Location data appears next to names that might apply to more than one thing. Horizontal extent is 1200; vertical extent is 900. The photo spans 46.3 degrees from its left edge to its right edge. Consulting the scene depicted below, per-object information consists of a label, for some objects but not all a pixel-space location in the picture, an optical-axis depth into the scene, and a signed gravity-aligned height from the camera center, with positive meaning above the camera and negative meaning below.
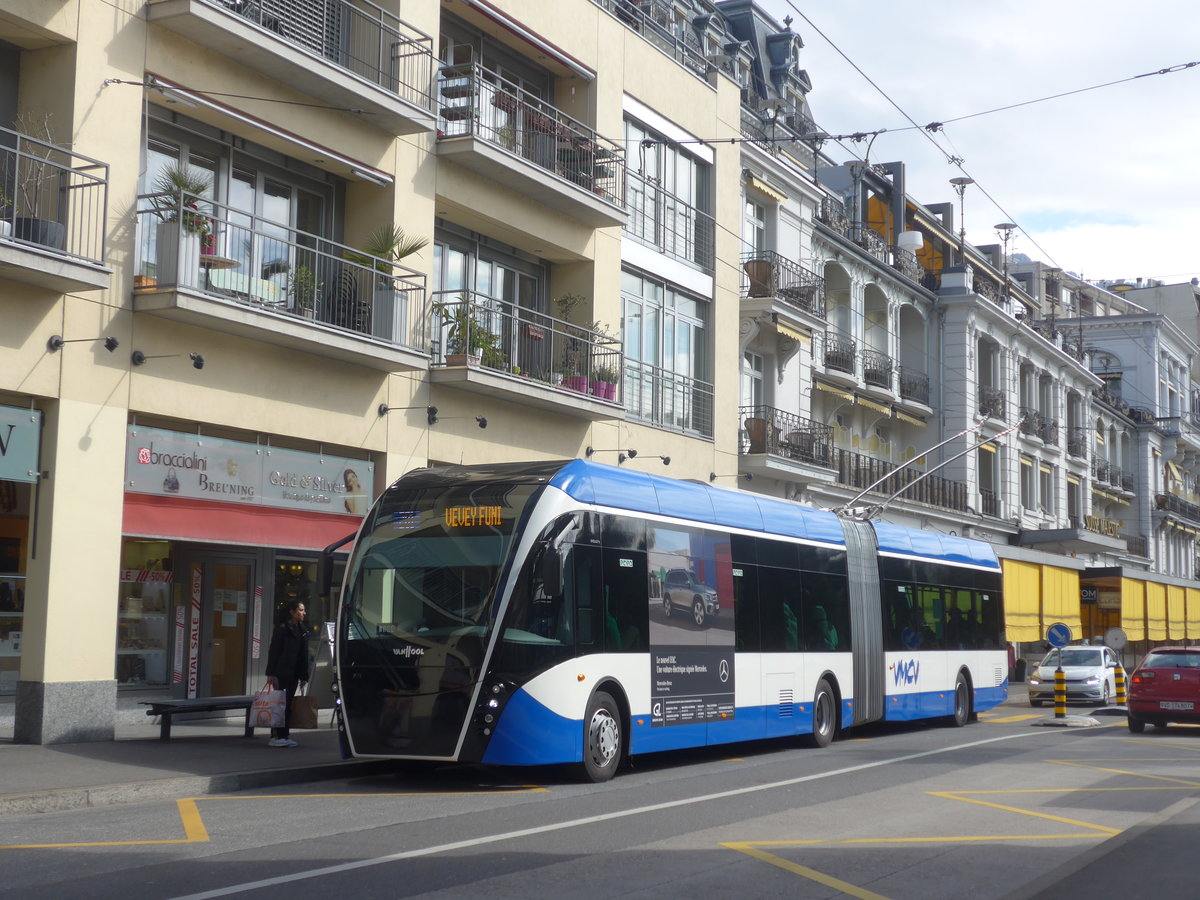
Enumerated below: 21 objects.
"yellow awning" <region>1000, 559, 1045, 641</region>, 36.97 +0.25
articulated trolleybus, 13.23 -0.17
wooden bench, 15.49 -1.20
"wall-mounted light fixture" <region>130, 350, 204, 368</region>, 16.36 +2.83
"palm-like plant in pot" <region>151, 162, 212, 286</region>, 16.59 +4.45
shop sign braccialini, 16.91 +1.63
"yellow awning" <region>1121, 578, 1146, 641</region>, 46.97 +0.09
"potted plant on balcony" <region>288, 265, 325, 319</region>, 18.91 +4.17
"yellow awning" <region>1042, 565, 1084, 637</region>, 40.22 +0.38
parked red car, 23.39 -1.28
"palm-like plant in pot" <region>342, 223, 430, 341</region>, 20.08 +4.68
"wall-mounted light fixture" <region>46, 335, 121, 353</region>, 15.41 +2.77
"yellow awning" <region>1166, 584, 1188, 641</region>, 54.38 +0.00
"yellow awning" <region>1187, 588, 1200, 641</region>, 57.56 -0.11
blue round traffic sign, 35.84 -0.63
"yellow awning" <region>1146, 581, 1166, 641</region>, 50.59 +0.02
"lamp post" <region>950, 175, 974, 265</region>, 47.43 +12.95
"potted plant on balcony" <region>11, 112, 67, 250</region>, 15.08 +4.48
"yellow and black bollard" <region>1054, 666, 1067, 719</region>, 27.03 -1.66
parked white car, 33.41 -1.55
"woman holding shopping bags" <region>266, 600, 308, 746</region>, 16.53 -0.67
